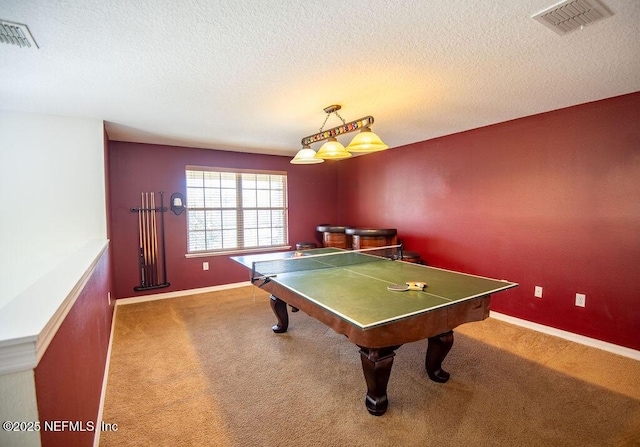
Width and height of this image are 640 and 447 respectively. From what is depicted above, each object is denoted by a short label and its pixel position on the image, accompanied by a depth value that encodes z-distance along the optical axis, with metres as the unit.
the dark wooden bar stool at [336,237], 5.07
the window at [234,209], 4.70
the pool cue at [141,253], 4.24
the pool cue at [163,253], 4.38
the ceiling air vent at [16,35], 1.57
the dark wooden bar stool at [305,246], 4.96
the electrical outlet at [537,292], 3.25
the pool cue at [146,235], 4.27
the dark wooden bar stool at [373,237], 4.41
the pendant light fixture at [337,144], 2.44
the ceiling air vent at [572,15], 1.47
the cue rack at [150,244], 4.25
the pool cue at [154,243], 4.32
